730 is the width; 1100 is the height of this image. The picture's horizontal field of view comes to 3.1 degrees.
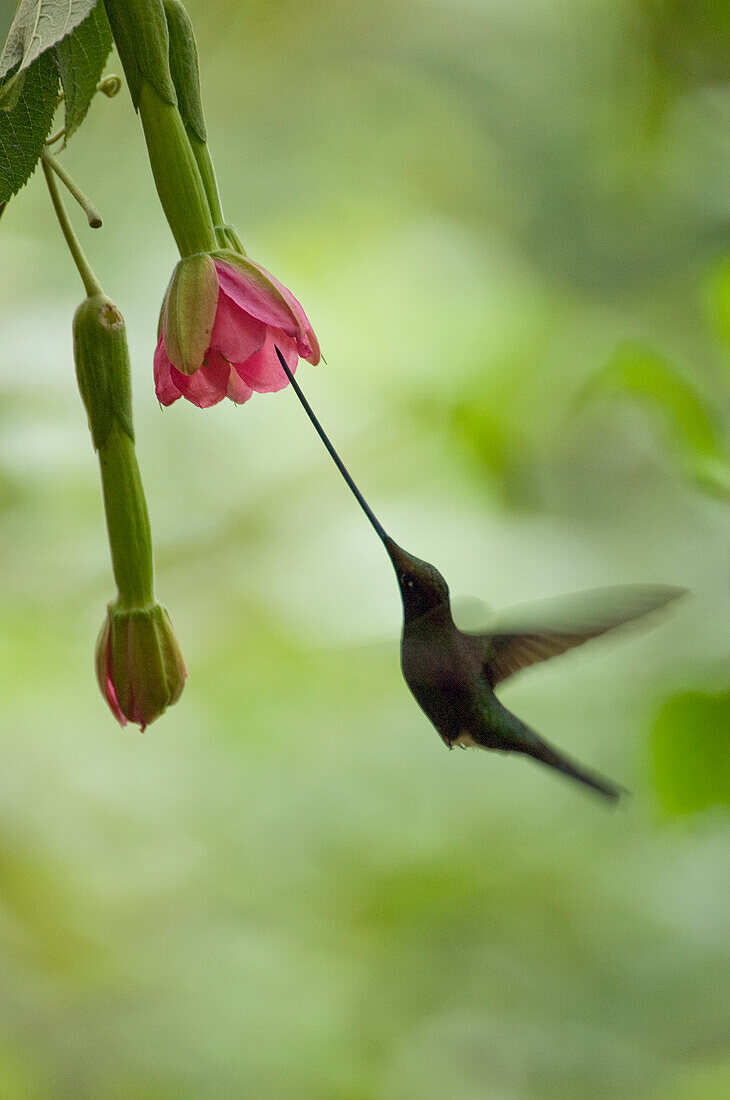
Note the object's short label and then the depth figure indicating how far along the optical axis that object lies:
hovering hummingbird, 4.75
